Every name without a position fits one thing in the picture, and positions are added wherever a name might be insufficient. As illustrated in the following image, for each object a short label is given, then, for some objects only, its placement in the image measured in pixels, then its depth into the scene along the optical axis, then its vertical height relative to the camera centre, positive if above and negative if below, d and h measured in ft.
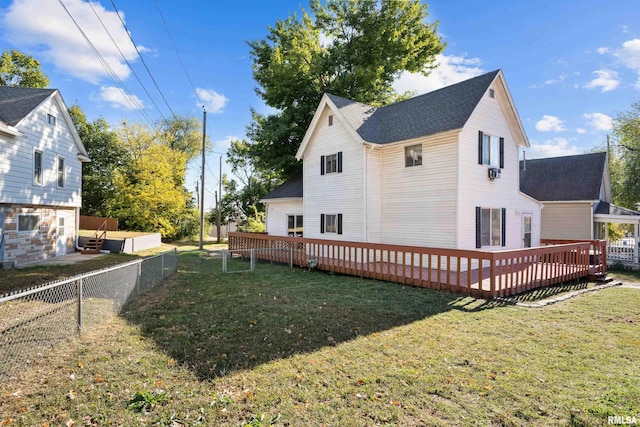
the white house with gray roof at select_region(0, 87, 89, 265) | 42.11 +6.71
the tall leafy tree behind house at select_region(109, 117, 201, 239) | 85.30 +8.85
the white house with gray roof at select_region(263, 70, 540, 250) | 39.63 +6.88
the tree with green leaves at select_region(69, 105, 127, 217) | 95.81 +17.13
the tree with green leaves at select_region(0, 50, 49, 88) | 87.40 +41.70
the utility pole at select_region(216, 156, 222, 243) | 94.90 +8.56
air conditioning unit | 41.76 +6.42
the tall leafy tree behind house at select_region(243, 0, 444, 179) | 73.05 +38.16
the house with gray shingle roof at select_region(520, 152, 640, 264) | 60.59 +4.50
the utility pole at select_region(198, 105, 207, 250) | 72.33 +6.95
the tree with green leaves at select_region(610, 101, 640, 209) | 76.02 +16.79
